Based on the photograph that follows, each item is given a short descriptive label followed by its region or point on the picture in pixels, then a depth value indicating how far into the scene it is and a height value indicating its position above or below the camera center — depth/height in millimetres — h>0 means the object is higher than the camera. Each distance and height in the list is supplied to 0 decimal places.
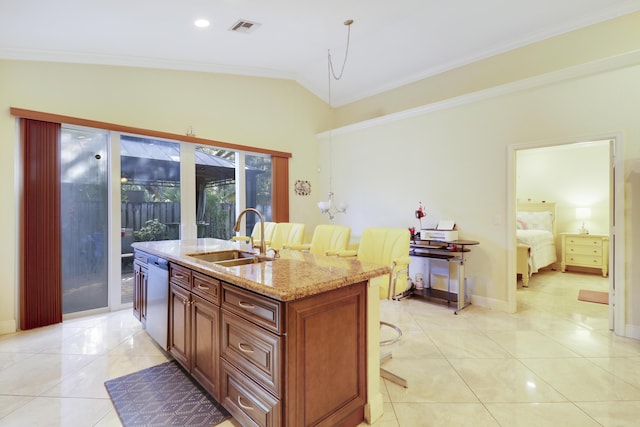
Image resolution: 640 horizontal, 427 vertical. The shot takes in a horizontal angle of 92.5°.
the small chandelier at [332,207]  4473 +60
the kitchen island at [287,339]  1428 -687
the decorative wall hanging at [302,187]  5840 +460
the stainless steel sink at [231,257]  2431 -394
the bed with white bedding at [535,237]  5078 -470
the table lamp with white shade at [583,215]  6215 -83
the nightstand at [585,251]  5613 -761
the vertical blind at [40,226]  3250 -163
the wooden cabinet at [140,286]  2939 -754
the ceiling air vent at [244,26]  3520 +2182
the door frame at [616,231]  3121 -206
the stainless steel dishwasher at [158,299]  2500 -762
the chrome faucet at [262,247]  2497 -293
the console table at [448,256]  3941 -599
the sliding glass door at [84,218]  3639 -79
